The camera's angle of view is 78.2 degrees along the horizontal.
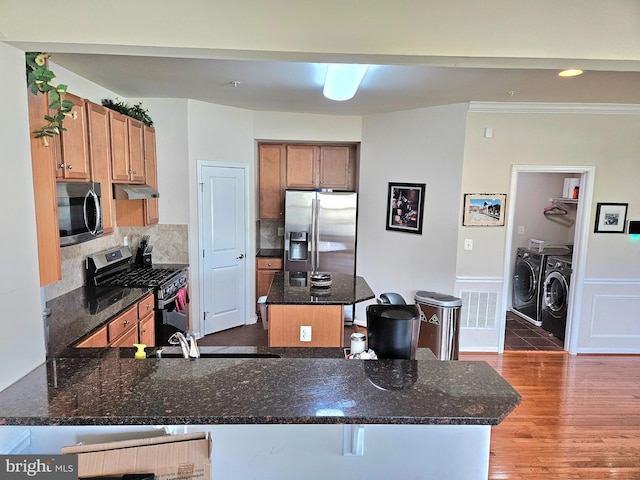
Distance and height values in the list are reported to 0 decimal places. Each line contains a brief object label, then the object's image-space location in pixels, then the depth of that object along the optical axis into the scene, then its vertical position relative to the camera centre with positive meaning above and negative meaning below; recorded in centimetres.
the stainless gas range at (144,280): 323 -67
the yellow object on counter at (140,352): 160 -61
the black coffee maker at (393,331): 156 -50
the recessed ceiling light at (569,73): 275 +96
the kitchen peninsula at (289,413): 113 -61
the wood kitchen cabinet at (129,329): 239 -87
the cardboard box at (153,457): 106 -70
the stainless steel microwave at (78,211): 238 -8
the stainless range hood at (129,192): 321 +7
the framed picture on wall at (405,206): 429 +0
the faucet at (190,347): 152 -57
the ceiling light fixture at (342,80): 260 +88
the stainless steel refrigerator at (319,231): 462 -31
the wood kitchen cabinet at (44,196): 158 +1
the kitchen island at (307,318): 278 -81
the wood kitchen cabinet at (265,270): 496 -84
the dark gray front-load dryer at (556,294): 446 -100
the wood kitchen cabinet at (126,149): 315 +44
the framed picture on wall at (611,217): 404 -7
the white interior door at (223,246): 428 -49
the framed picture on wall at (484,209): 398 -2
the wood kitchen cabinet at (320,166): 501 +48
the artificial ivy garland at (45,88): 147 +43
